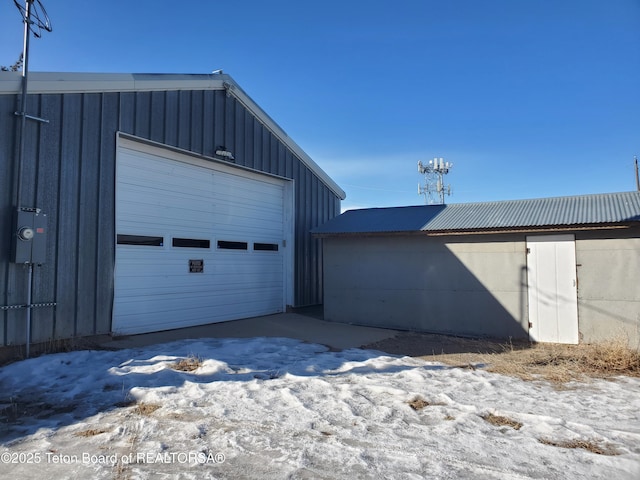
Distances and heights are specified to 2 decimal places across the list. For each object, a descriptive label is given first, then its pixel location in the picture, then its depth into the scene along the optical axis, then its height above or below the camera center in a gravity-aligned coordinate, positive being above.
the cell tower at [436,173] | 39.69 +8.04
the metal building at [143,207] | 7.22 +1.16
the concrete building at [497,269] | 8.62 -0.15
